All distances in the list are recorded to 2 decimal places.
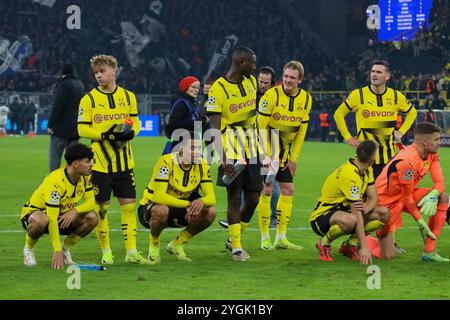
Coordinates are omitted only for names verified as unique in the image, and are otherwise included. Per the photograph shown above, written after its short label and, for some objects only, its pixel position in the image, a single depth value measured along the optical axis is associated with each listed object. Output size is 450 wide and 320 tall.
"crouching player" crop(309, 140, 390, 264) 10.91
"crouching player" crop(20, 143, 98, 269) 10.14
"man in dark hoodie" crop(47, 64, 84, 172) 15.87
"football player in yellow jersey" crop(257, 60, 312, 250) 12.38
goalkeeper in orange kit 11.16
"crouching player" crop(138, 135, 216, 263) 10.90
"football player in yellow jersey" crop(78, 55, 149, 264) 10.77
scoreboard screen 44.41
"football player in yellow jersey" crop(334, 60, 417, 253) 12.81
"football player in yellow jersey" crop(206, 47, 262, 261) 11.28
